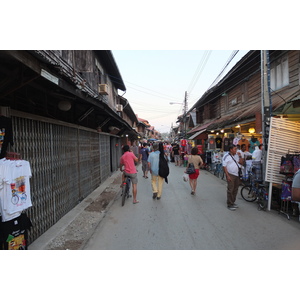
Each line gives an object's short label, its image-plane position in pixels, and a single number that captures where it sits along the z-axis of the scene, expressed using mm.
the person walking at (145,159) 11619
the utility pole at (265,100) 6352
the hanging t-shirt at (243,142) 9938
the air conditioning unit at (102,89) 10649
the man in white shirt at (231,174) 5953
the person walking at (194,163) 7586
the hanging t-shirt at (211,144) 14781
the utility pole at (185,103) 35512
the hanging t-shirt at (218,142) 14383
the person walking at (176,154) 17547
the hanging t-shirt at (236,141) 10085
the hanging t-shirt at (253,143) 9670
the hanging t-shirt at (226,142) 11412
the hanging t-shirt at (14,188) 2877
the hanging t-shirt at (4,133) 3021
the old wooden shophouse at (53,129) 3291
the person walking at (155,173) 6992
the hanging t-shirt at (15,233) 2971
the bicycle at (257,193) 6050
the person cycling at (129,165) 6664
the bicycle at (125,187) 6669
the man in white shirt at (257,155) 7634
